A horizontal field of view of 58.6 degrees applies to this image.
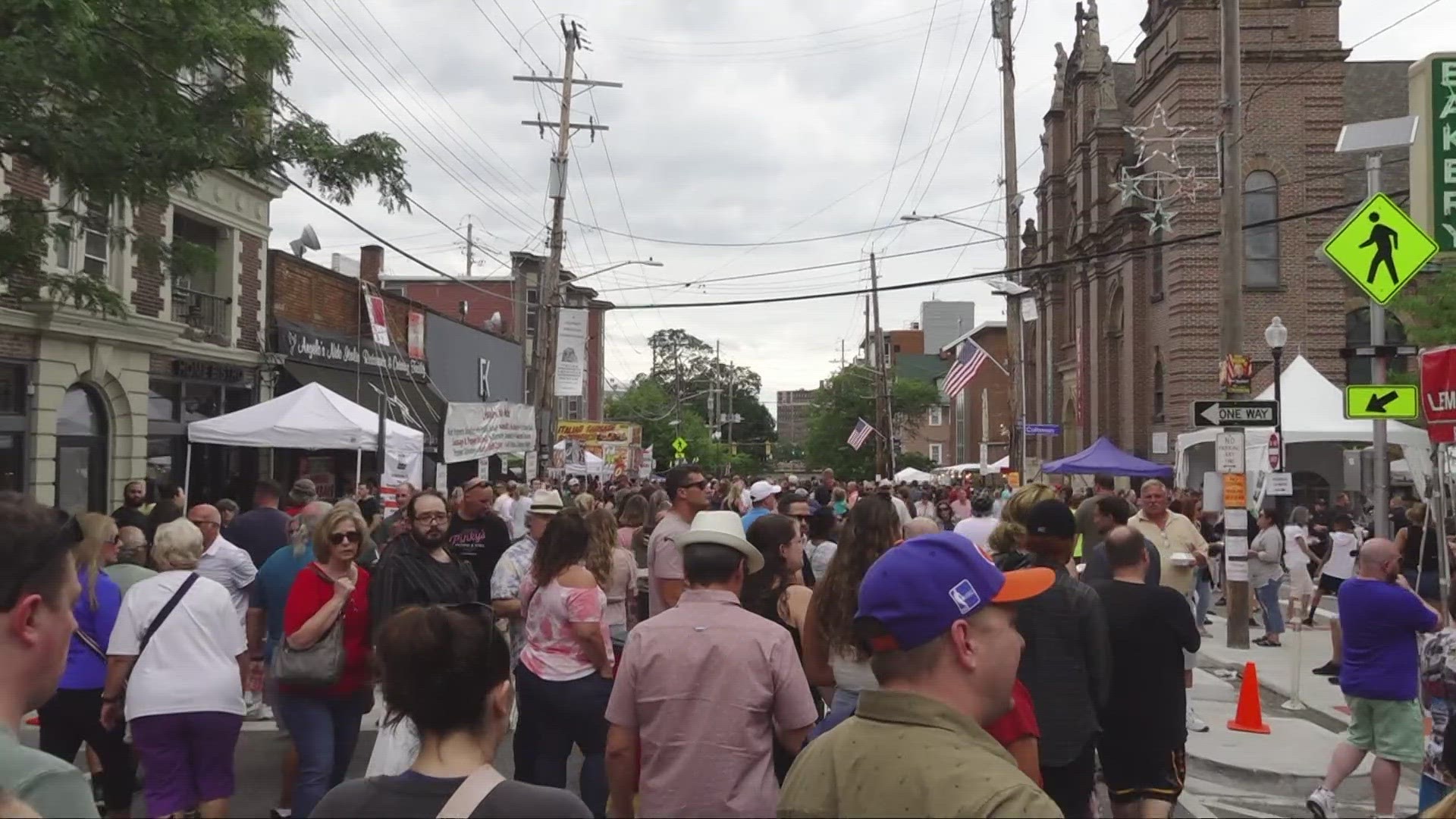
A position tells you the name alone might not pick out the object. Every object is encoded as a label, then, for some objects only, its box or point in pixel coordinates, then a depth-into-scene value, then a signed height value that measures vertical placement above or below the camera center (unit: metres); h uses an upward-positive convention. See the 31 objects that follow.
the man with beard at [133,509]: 10.60 -0.48
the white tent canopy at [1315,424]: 21.33 +0.66
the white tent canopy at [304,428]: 17.25 +0.38
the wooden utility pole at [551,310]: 28.00 +3.27
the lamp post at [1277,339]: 18.20 +1.76
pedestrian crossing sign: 11.24 +1.88
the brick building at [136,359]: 17.41 +1.47
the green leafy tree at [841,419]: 84.56 +2.63
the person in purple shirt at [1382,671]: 7.34 -1.19
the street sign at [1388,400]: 10.97 +0.52
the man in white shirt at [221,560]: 9.12 -0.74
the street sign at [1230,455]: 15.55 +0.08
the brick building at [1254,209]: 35.88 +7.28
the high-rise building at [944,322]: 130.00 +13.86
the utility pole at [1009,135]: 29.72 +7.71
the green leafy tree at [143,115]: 9.76 +2.85
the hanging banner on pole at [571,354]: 29.81 +2.41
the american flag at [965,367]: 36.91 +2.66
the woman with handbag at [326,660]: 6.40 -1.02
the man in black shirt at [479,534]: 10.34 -0.62
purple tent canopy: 25.55 -0.07
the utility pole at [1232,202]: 16.27 +3.28
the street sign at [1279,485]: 16.66 -0.31
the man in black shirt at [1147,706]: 5.96 -1.14
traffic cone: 10.55 -2.01
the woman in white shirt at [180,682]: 5.89 -1.05
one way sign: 14.93 +0.55
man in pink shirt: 4.40 -0.87
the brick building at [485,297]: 62.16 +8.16
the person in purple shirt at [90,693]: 6.77 -1.24
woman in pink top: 6.17 -0.95
